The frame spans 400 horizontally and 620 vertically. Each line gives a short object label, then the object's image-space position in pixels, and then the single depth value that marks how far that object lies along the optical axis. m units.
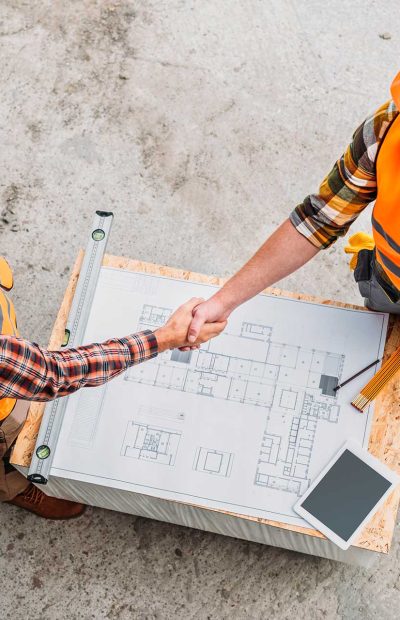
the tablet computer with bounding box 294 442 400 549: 2.04
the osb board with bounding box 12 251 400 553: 2.04
